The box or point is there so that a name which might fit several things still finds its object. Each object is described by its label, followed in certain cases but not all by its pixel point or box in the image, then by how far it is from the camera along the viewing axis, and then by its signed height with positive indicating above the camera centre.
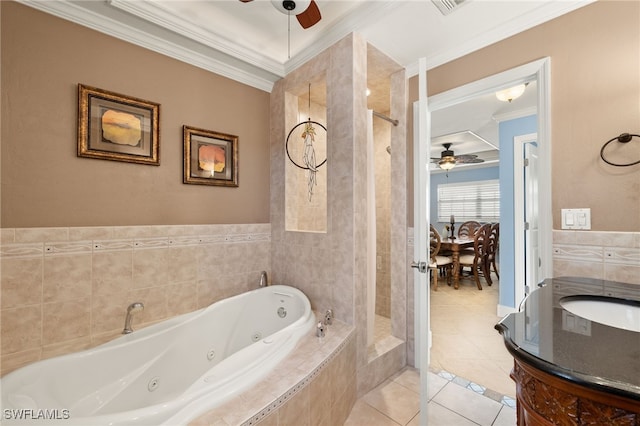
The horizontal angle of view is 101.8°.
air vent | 1.54 +1.26
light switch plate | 1.45 -0.02
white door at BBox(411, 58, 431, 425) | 1.22 -0.03
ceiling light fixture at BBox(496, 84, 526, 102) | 2.37 +1.14
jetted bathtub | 0.97 -0.75
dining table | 4.32 -0.58
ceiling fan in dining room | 4.64 +1.13
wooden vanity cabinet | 0.52 -0.42
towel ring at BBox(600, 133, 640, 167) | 1.32 +0.39
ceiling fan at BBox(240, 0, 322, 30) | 1.47 +1.19
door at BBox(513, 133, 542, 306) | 3.06 +0.13
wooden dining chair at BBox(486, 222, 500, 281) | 4.49 -0.53
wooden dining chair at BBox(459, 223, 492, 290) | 4.27 -0.69
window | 6.21 +0.35
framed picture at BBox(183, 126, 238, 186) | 2.05 +0.48
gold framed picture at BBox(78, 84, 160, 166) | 1.61 +0.59
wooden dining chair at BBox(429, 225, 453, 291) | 4.07 -0.74
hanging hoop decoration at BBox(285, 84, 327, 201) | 2.46 +0.64
